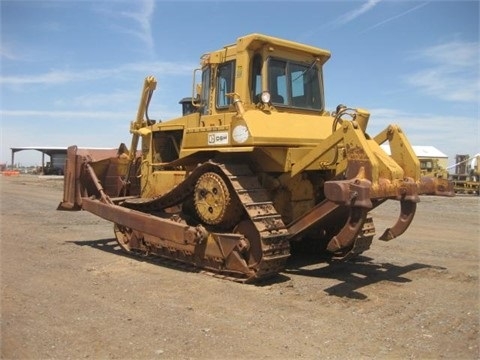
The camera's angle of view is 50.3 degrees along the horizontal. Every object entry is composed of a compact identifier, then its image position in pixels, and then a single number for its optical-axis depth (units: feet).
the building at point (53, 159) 174.60
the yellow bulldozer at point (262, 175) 20.99
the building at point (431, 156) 122.50
